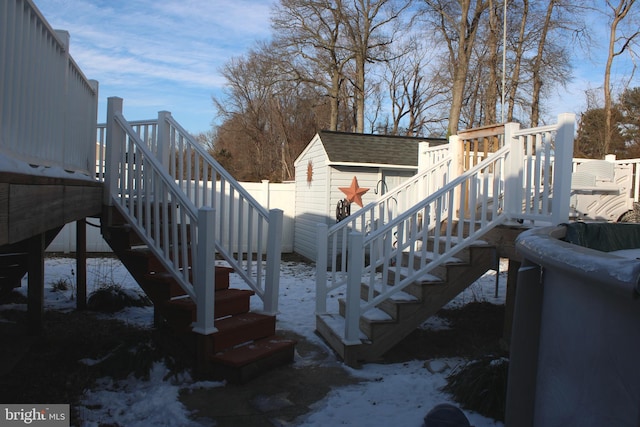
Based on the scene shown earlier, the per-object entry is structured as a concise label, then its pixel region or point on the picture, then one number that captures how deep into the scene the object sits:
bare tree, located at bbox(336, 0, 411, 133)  18.50
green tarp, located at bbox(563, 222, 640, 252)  2.59
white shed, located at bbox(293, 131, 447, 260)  10.20
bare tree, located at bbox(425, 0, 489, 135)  13.77
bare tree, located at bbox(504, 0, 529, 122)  17.02
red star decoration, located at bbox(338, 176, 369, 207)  10.03
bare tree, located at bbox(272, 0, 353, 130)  18.61
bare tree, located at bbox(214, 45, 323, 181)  23.98
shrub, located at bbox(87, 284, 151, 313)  5.95
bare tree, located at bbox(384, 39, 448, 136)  23.95
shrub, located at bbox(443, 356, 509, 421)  3.09
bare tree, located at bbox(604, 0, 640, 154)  16.03
